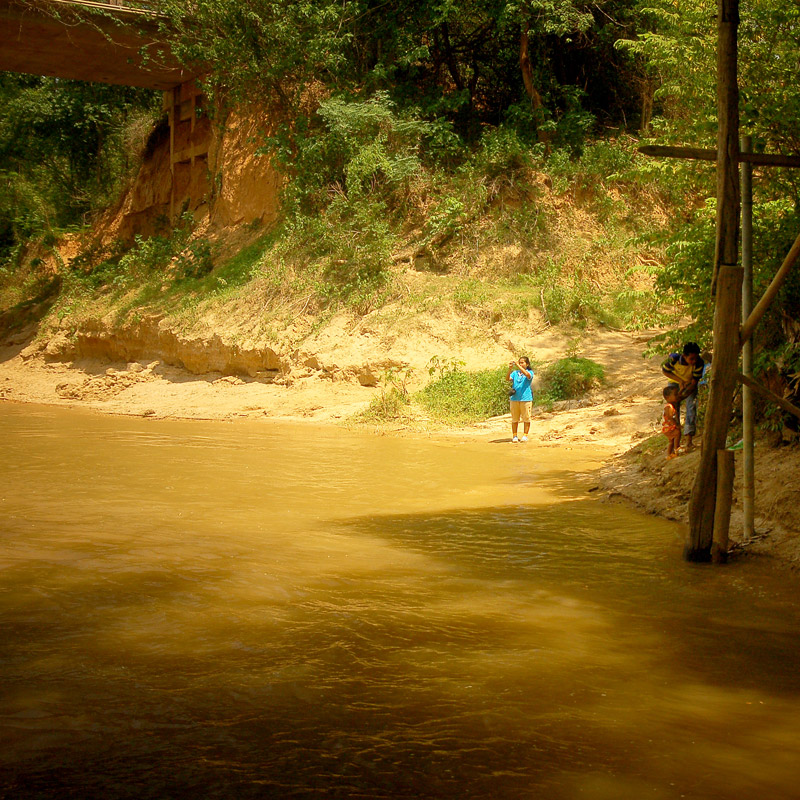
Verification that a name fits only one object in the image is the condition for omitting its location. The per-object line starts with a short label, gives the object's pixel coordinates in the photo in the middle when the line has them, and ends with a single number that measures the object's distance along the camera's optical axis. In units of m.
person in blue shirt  13.54
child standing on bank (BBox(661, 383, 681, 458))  9.56
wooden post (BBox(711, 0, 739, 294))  6.05
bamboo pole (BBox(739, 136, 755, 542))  6.34
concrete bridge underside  19.42
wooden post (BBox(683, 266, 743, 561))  6.08
